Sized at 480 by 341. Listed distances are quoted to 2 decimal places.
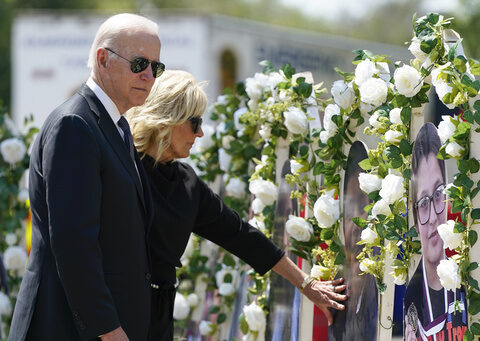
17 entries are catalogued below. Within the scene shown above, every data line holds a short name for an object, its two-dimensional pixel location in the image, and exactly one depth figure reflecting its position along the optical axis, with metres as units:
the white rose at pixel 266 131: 8.34
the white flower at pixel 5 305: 11.01
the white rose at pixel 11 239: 11.55
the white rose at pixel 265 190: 8.37
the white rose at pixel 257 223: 8.66
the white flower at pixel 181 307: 10.00
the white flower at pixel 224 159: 9.53
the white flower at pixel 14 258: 11.38
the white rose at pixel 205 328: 9.77
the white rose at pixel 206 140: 9.91
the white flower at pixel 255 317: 8.46
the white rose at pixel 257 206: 8.55
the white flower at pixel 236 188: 9.31
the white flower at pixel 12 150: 11.45
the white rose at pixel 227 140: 9.52
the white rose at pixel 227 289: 9.44
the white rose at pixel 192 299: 10.02
